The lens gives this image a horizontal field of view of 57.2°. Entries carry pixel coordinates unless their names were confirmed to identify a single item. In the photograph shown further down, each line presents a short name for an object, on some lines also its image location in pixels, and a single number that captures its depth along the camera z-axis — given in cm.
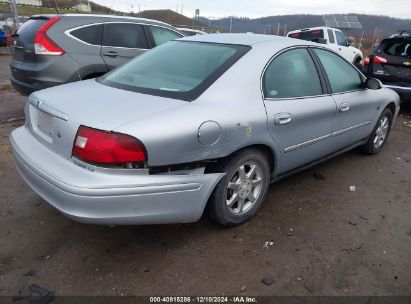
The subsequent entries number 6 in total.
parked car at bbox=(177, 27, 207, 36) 1045
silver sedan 235
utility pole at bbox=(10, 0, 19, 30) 1391
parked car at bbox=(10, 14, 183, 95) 534
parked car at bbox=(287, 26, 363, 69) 1409
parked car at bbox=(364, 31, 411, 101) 724
